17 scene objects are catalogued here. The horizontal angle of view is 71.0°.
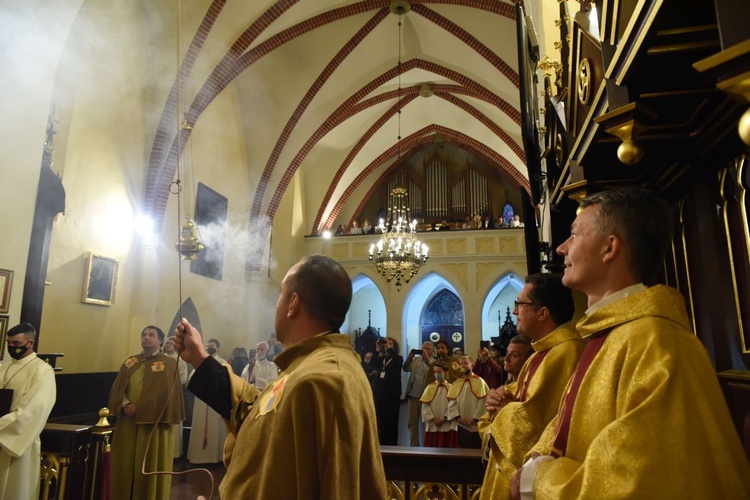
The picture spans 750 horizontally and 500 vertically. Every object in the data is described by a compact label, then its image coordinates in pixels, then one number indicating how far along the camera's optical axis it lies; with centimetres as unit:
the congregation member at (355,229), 1521
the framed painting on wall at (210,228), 1030
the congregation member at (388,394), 802
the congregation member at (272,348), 1055
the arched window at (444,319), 1684
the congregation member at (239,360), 963
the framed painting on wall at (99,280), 752
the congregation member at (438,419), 622
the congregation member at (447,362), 655
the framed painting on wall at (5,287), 441
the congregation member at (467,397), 591
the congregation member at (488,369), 728
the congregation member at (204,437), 739
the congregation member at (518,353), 325
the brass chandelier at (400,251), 1038
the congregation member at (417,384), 834
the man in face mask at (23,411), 357
